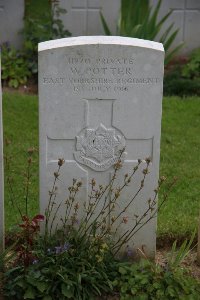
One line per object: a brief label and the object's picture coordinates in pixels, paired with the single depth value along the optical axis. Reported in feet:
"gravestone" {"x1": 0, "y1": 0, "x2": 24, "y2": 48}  28.37
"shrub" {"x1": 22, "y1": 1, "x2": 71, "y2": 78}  27.76
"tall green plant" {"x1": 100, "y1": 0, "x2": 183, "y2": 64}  27.50
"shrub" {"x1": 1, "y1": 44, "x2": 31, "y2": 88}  27.14
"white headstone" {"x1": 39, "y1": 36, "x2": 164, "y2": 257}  13.98
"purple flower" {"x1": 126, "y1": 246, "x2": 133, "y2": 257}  15.07
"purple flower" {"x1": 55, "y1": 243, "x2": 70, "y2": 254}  13.66
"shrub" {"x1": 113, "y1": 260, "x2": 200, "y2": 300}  13.88
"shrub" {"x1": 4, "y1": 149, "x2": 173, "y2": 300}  13.64
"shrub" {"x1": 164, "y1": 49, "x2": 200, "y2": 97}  26.53
